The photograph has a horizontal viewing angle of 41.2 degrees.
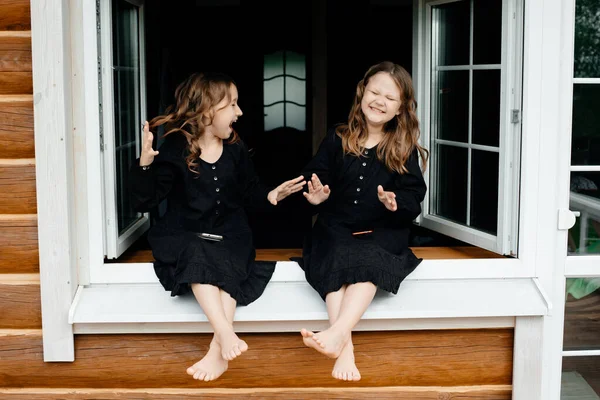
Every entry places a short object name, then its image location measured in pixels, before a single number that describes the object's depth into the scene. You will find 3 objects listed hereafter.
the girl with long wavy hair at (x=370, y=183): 2.99
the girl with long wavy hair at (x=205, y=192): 2.91
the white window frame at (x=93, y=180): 2.86
